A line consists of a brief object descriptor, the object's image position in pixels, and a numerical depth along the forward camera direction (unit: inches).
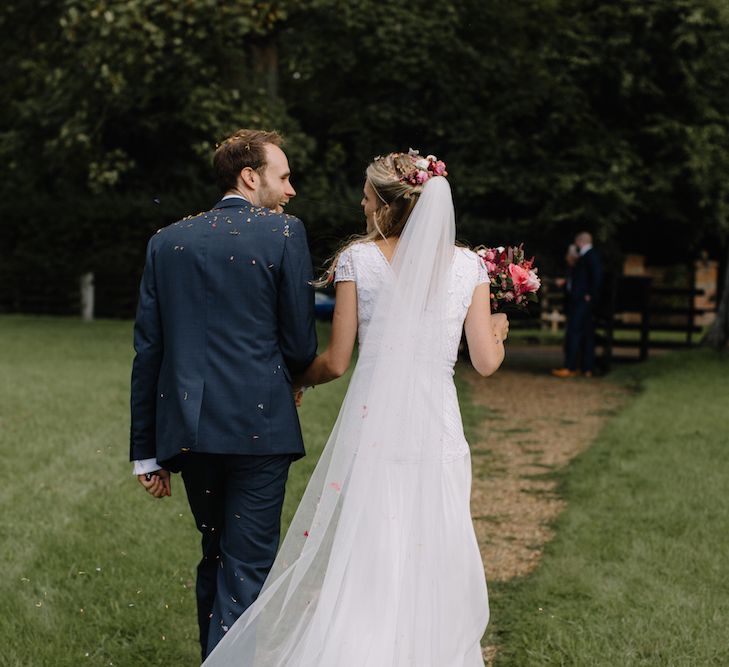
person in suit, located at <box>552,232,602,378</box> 581.7
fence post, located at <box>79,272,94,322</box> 988.6
